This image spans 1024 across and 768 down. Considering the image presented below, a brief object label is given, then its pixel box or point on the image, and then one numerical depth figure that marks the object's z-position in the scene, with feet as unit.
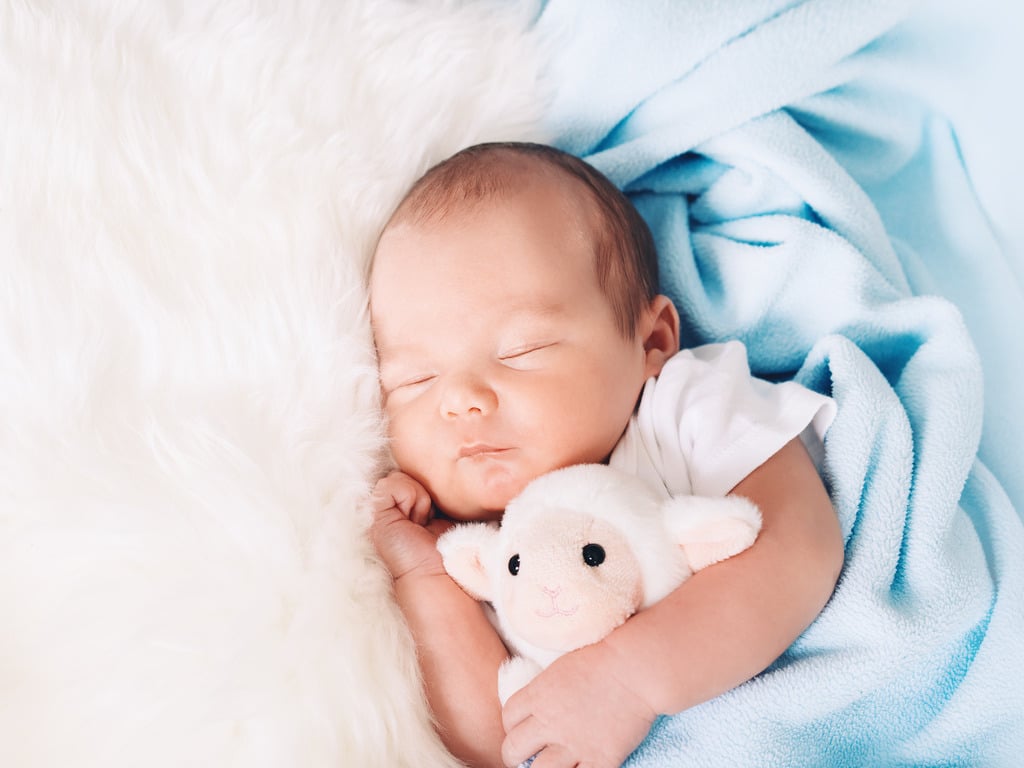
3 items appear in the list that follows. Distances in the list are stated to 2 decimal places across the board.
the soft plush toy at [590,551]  1.01
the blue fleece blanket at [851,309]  1.16
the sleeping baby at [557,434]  1.06
